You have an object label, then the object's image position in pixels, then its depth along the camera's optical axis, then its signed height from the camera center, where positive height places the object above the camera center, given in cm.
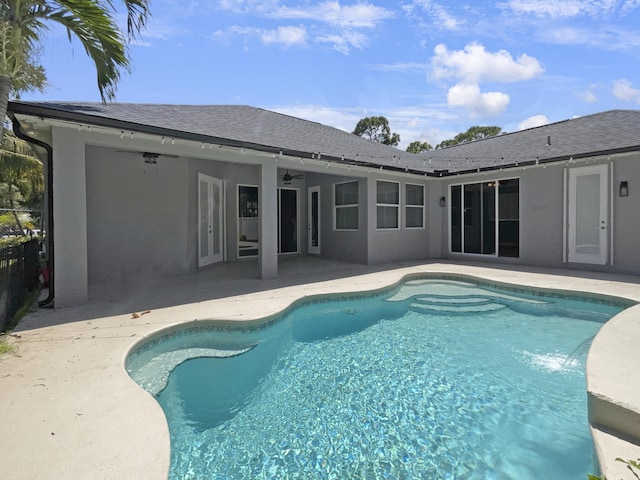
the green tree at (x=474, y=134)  3500 +1006
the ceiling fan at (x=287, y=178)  1237 +194
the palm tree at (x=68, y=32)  475 +316
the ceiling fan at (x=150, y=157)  787 +174
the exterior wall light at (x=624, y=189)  856 +102
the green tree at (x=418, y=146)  3869 +963
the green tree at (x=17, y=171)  1219 +242
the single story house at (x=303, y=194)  593 +107
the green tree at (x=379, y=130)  4019 +1191
